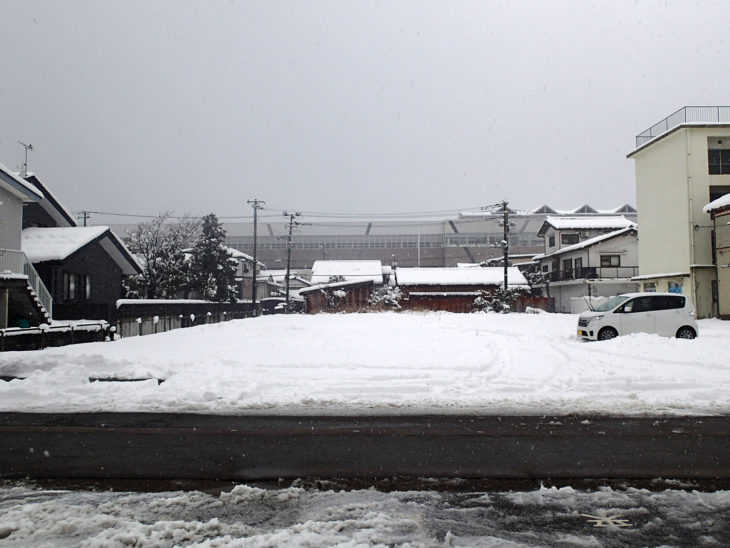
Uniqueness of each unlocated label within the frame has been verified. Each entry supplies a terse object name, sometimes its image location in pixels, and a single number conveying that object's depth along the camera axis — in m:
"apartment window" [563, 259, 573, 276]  45.22
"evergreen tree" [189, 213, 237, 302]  37.53
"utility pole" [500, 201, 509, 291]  41.67
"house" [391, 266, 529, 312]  43.75
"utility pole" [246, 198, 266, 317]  42.06
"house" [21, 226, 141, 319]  20.05
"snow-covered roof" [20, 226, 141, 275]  21.19
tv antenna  29.00
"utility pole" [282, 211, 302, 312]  51.46
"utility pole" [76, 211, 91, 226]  51.88
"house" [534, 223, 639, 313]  42.75
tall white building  26.92
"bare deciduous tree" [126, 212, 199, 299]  37.19
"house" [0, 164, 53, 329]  16.72
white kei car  15.75
